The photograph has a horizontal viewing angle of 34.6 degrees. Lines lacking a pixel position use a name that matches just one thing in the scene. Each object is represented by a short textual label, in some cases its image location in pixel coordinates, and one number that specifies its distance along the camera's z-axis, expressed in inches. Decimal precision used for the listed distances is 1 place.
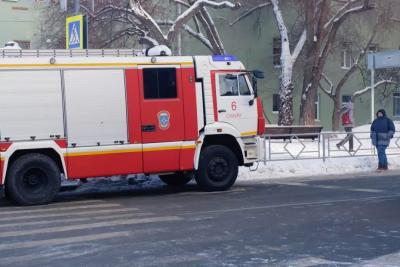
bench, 928.3
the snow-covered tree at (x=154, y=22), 1011.3
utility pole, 1128.9
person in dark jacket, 744.3
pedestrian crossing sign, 628.4
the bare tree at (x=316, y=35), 1120.8
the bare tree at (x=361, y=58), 1326.3
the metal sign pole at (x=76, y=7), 694.5
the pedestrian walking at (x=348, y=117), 917.2
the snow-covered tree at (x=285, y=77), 1147.9
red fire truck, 486.0
